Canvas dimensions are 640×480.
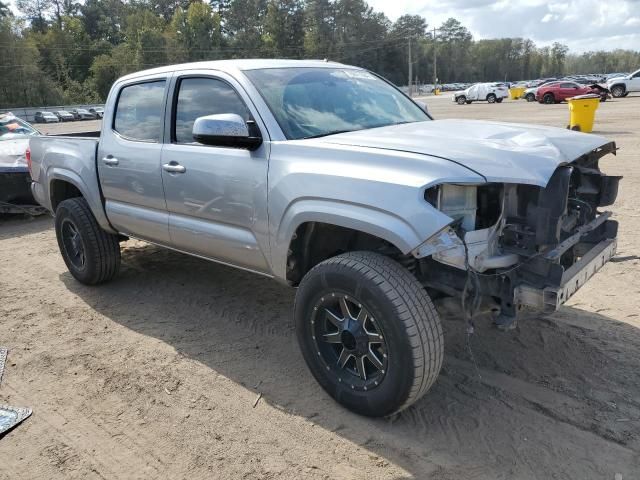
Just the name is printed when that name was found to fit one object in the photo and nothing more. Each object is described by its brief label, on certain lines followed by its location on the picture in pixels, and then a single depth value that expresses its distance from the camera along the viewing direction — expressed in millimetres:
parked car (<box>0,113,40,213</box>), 8367
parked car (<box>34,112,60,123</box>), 50344
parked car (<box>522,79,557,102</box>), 41306
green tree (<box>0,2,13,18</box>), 73562
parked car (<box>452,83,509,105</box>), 45781
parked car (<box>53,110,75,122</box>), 52469
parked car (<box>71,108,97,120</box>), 54238
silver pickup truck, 2805
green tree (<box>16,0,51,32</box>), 105375
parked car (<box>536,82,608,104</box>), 34719
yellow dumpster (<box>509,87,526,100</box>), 47475
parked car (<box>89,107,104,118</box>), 55212
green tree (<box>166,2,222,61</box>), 94938
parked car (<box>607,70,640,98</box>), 35938
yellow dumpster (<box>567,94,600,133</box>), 14633
